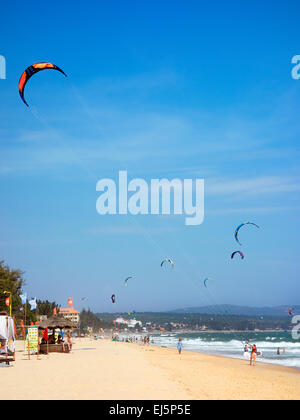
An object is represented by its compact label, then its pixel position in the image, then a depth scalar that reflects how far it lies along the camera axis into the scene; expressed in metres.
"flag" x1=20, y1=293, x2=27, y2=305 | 37.50
